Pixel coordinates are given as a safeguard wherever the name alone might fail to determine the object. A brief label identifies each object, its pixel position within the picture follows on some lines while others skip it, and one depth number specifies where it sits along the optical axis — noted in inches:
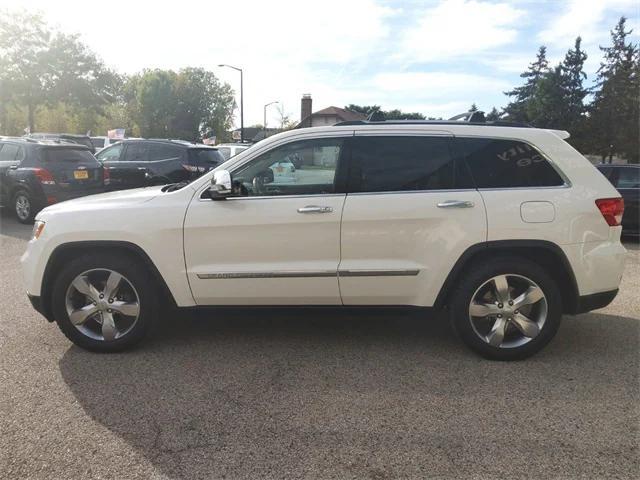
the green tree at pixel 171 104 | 2476.6
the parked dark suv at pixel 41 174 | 393.7
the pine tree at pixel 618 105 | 1489.9
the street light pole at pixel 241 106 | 1409.6
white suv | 146.5
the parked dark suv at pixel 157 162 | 453.1
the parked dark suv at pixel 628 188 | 366.3
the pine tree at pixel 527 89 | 2225.6
